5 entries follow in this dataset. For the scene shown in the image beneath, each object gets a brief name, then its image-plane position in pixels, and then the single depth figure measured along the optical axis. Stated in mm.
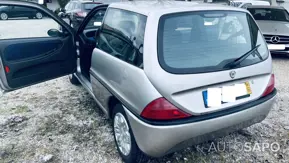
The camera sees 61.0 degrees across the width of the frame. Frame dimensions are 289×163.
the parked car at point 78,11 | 9055
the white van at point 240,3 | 8967
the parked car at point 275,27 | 6031
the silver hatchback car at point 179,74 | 1859
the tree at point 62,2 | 22534
